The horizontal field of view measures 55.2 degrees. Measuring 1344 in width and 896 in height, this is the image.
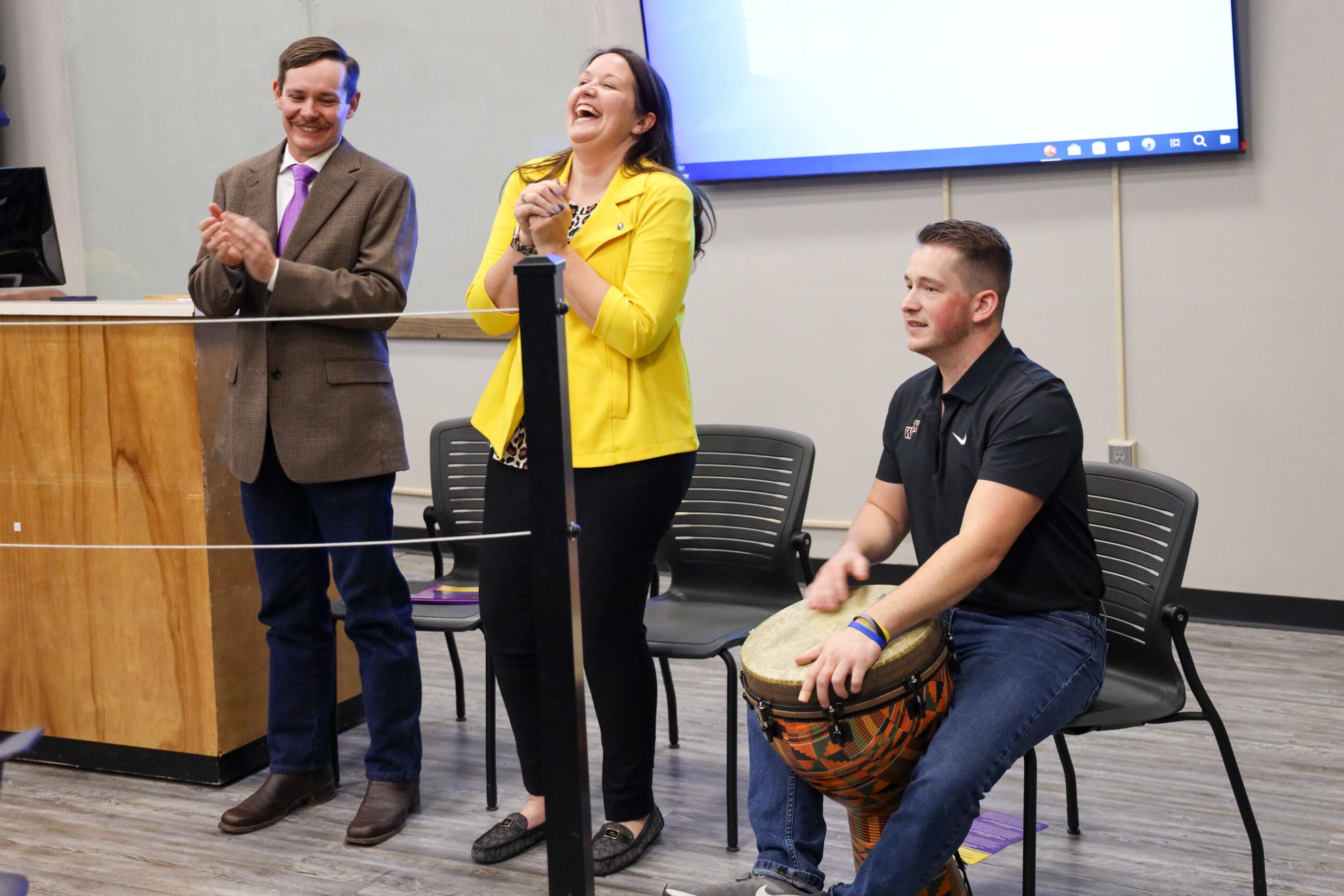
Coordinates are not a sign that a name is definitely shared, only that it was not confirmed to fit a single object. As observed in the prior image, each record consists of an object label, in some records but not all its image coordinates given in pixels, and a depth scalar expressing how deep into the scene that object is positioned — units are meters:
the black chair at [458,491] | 3.07
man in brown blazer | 2.48
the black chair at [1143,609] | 2.07
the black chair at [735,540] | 2.69
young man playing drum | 1.80
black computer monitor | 3.23
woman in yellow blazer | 2.28
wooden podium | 2.82
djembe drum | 1.82
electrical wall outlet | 4.02
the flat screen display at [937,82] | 3.75
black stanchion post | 1.74
